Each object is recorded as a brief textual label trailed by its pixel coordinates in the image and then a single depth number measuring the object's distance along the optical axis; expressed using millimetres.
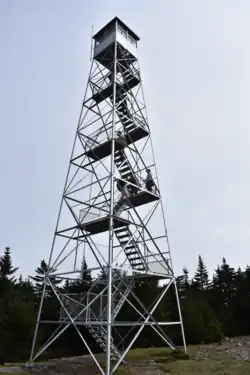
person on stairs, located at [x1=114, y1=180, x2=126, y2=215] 16250
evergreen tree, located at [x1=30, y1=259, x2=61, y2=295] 47844
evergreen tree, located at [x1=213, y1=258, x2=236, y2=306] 46719
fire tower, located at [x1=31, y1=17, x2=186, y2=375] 14562
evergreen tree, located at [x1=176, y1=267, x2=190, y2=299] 47572
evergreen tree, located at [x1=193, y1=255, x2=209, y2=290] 52312
